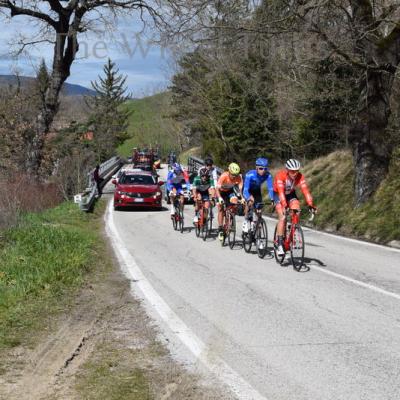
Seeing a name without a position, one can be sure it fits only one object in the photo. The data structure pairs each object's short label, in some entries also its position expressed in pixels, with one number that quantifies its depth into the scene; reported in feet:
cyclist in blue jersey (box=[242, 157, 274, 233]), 39.73
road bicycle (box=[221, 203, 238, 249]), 45.34
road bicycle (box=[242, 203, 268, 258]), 39.75
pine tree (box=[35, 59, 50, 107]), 246.04
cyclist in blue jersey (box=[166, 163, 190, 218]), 56.95
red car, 78.55
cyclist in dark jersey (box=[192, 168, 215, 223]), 50.21
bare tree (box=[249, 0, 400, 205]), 50.80
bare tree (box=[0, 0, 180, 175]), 90.17
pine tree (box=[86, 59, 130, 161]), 259.39
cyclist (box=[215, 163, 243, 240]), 44.21
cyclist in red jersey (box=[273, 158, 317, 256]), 34.86
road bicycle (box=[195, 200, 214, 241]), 50.29
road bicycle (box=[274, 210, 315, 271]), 34.22
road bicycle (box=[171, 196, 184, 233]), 56.44
